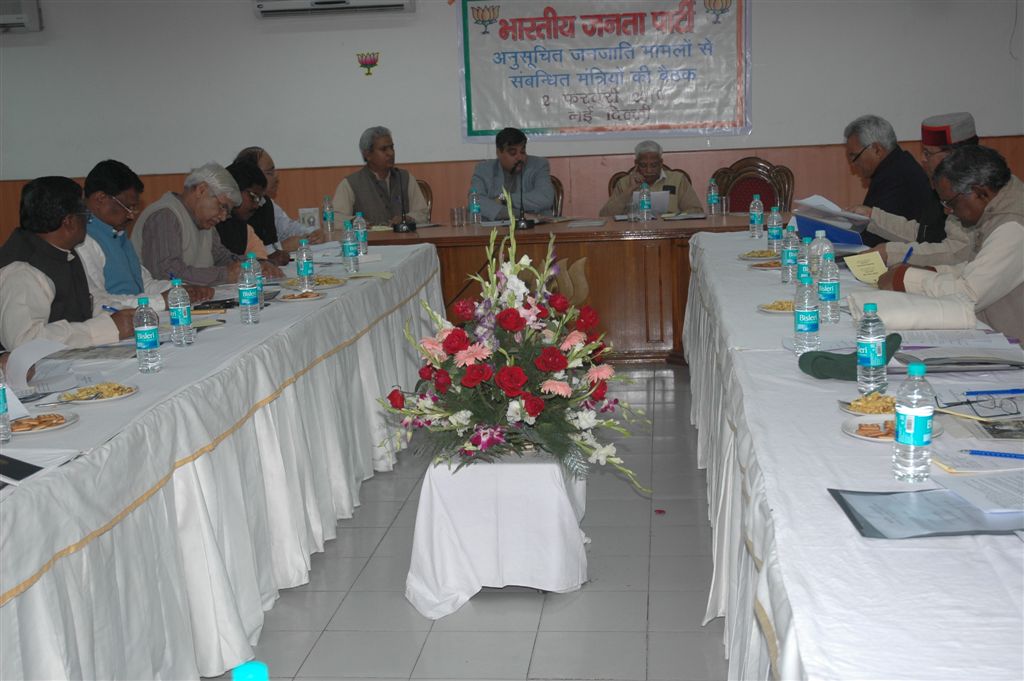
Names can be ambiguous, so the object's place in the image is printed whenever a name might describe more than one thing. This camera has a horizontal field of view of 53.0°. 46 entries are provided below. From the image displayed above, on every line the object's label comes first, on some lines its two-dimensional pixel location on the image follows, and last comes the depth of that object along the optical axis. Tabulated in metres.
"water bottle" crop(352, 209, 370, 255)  5.67
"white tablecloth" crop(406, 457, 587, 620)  2.96
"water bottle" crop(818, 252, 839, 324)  3.15
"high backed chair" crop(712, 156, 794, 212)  7.26
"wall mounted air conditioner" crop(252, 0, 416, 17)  8.01
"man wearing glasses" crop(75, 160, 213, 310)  3.94
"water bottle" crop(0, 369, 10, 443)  2.28
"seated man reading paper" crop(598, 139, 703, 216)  6.81
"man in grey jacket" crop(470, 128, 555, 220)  6.86
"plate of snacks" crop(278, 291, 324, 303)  4.02
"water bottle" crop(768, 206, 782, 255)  4.88
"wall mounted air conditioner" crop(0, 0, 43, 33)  8.25
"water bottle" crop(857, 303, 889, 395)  2.29
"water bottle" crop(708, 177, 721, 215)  6.80
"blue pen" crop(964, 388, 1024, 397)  2.29
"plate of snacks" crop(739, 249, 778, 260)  4.70
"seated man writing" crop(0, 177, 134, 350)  3.22
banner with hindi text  7.93
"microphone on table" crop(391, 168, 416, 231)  6.48
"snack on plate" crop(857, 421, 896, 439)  2.02
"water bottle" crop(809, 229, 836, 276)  3.89
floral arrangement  2.91
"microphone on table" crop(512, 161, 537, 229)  6.30
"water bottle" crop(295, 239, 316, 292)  4.33
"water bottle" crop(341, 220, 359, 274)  4.86
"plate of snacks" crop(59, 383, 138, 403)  2.55
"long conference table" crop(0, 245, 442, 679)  1.94
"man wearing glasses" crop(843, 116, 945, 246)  5.22
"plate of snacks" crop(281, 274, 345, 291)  4.35
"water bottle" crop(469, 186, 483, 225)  6.80
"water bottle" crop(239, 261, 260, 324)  3.51
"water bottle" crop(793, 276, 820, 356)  2.78
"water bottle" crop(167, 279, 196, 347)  3.18
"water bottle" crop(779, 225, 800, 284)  4.03
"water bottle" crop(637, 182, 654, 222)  6.55
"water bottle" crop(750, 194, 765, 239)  5.67
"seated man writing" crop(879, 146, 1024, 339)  3.29
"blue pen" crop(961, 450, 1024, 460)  1.88
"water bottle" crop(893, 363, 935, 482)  1.78
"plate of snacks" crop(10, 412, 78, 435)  2.32
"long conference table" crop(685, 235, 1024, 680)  1.30
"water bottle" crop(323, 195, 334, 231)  6.59
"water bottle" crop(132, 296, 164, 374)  2.89
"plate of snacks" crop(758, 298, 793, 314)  3.39
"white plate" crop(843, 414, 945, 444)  2.01
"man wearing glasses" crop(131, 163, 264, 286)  4.41
